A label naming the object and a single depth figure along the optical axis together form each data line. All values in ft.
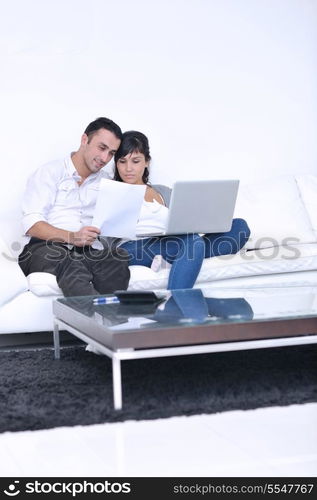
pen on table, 9.89
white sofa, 11.64
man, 11.66
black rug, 8.02
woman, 12.63
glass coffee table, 8.09
